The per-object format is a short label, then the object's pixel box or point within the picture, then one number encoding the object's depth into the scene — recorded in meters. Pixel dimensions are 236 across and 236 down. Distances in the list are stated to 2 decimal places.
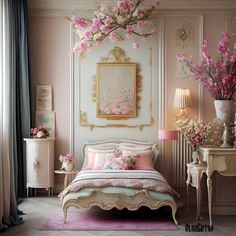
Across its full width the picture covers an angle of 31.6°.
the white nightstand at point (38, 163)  6.17
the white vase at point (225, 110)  5.52
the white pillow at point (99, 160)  5.93
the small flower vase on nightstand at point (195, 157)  5.38
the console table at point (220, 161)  4.96
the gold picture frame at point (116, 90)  6.41
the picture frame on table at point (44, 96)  6.50
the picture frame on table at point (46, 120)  6.52
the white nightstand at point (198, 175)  5.20
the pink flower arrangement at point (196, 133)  5.29
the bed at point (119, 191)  4.93
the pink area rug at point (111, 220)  4.82
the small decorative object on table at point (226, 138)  5.35
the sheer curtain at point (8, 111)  4.77
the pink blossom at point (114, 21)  5.93
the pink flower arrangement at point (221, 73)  5.48
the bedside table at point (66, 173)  6.07
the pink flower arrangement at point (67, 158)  6.12
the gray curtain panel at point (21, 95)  6.13
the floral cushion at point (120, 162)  5.68
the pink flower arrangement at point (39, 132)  6.17
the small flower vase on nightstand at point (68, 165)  6.12
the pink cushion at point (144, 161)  5.90
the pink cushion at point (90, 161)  6.00
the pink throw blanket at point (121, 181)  4.96
